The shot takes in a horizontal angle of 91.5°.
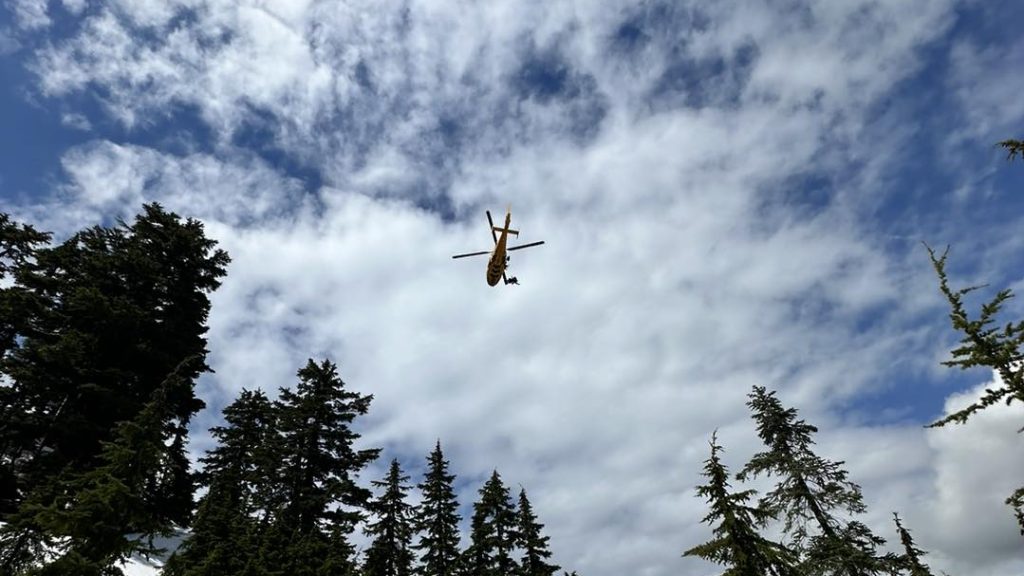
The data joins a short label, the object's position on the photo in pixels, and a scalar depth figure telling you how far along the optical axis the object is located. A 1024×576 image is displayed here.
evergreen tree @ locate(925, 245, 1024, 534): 10.20
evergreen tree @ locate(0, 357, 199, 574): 9.84
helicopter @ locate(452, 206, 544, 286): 24.41
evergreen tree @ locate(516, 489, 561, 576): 29.39
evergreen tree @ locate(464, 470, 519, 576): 29.50
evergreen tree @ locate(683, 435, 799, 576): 14.12
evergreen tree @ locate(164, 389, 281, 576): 17.58
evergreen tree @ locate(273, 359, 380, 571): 23.19
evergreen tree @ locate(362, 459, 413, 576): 29.83
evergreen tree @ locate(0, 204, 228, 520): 21.48
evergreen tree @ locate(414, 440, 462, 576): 30.81
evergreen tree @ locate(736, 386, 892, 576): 20.14
